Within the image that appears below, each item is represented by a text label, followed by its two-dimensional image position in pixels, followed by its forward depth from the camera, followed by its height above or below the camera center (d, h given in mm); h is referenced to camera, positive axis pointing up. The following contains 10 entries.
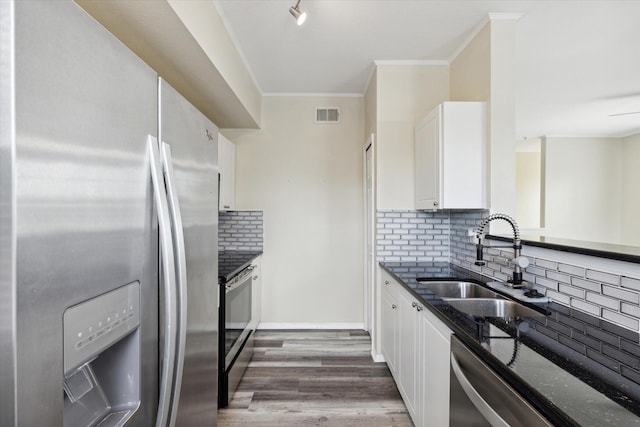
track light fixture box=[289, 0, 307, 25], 1815 +1190
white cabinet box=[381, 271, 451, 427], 1438 -811
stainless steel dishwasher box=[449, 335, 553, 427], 861 -589
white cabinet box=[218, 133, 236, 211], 3002 +424
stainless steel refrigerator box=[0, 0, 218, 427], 450 -26
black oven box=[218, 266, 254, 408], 2080 -914
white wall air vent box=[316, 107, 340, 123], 3570 +1172
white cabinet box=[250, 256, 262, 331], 3117 -837
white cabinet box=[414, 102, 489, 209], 2215 +439
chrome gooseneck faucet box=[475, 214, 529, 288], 1685 -226
